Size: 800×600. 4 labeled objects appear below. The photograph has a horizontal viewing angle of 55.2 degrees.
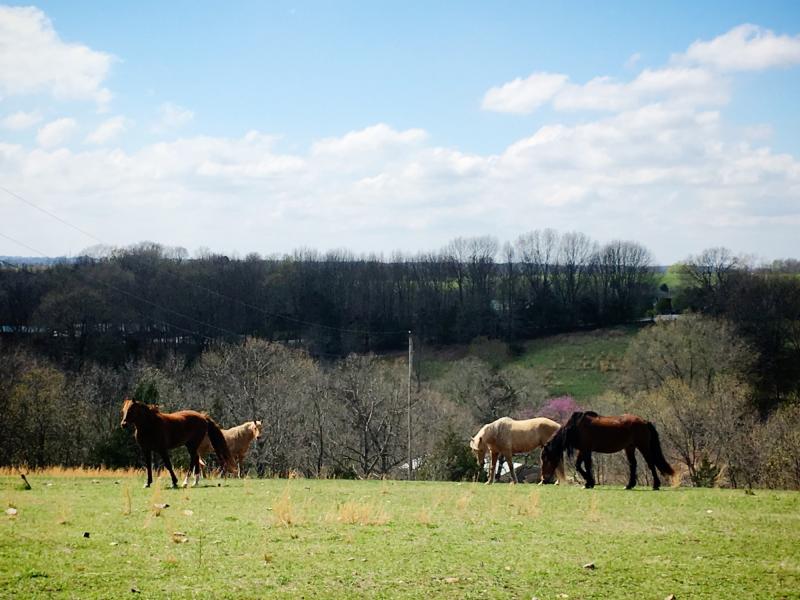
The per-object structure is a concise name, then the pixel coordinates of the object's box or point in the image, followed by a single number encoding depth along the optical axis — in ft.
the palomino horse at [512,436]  79.51
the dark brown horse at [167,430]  60.13
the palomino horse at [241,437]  87.15
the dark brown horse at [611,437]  64.69
